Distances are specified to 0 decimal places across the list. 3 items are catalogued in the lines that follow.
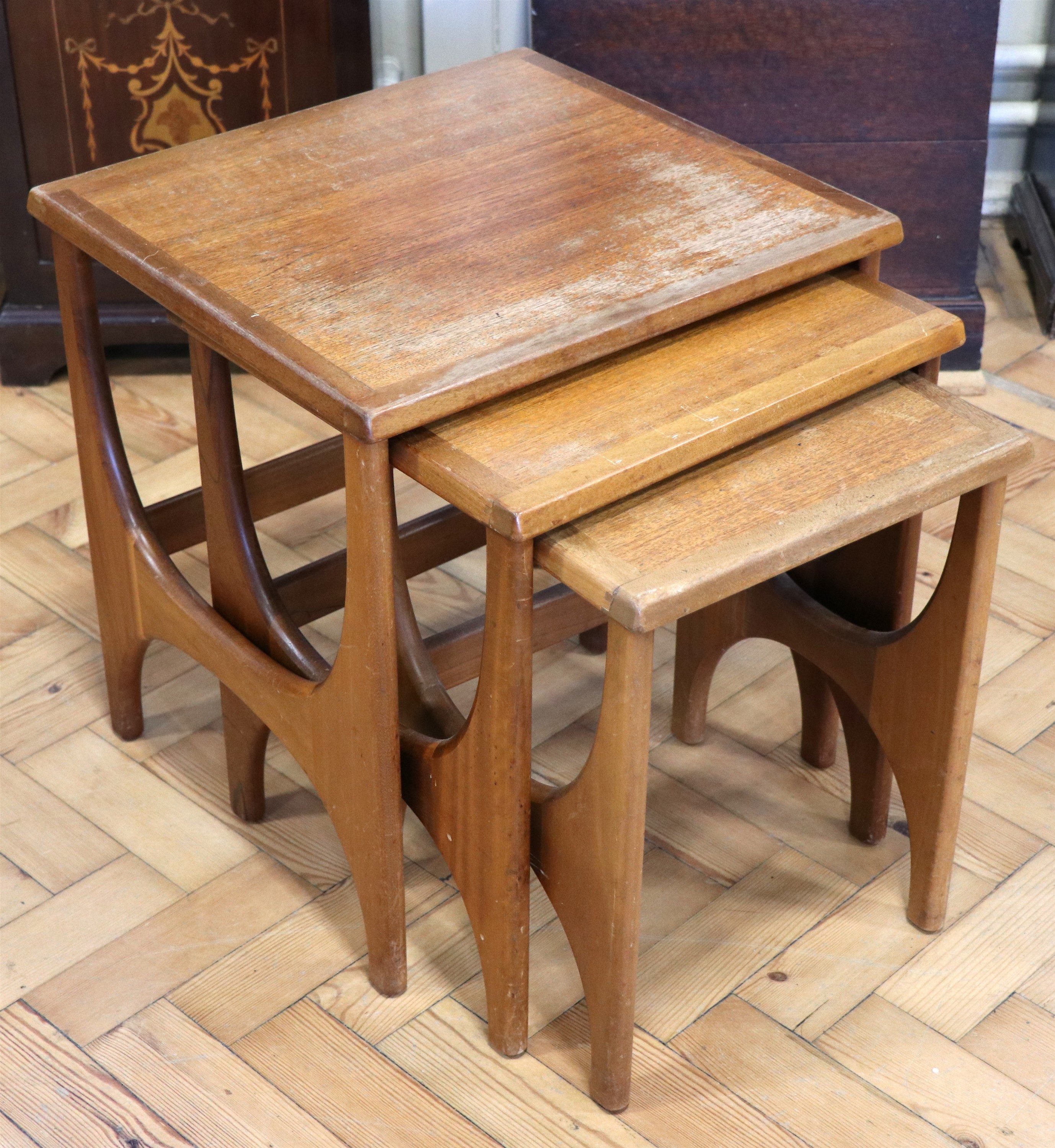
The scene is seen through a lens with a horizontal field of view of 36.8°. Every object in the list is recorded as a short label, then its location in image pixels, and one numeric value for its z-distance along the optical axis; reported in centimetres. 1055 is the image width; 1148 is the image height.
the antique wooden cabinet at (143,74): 209
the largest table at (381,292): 119
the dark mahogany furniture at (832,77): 212
